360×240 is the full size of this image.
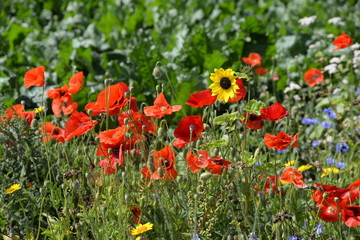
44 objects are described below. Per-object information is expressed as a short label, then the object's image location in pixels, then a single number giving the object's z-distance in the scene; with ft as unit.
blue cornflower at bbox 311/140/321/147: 21.08
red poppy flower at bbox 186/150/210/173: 13.42
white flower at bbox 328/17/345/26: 28.58
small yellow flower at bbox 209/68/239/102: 13.29
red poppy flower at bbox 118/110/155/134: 15.16
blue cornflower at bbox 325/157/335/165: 18.76
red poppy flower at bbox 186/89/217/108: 14.56
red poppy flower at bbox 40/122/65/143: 17.00
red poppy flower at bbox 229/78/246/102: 14.21
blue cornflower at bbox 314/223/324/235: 14.07
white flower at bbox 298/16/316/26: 29.28
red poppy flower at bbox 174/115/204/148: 14.57
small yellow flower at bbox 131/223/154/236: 12.60
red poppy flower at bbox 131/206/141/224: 14.49
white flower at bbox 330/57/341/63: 25.86
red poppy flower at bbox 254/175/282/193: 16.13
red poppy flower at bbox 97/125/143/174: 14.46
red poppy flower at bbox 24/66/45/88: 17.11
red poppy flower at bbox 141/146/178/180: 14.49
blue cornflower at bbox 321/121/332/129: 22.71
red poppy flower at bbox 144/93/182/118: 14.37
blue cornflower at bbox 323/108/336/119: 21.65
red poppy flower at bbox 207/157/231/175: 13.60
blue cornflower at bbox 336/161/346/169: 18.24
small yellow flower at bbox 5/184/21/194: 14.60
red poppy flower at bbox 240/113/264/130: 14.28
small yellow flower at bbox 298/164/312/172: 16.97
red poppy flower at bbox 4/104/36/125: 18.00
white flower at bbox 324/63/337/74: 25.05
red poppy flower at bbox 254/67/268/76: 28.17
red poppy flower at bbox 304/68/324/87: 26.32
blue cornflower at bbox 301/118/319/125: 22.08
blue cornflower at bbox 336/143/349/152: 18.61
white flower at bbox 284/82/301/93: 24.62
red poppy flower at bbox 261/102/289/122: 13.74
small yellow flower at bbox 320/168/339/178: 17.33
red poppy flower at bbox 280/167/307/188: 14.01
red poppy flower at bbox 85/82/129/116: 15.23
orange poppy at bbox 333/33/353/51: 22.61
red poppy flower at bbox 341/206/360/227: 13.43
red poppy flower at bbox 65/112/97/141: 15.80
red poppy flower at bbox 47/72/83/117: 18.01
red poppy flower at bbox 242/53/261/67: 27.30
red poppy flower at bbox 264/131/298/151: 13.54
